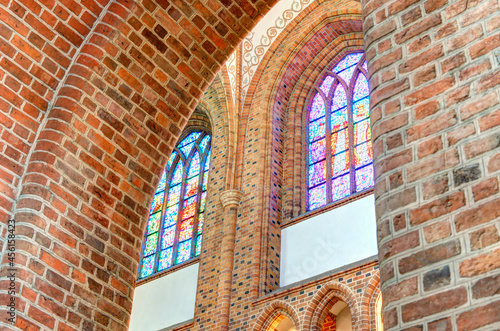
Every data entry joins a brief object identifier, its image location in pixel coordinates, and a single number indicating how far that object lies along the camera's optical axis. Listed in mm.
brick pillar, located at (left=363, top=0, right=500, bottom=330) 2297
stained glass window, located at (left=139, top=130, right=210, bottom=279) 13336
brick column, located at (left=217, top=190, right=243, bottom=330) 11047
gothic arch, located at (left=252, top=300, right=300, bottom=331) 10508
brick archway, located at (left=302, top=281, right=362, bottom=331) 9882
